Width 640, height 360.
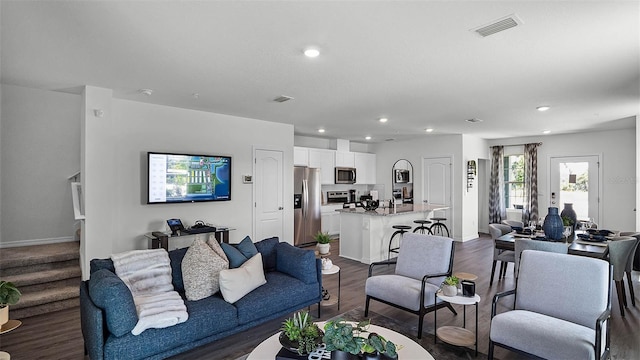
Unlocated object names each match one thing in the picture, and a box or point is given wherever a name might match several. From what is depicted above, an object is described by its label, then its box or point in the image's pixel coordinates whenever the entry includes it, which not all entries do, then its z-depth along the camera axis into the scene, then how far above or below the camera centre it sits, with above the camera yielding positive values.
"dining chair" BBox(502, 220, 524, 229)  5.24 -0.67
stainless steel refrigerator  6.92 -0.47
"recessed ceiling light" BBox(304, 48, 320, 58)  2.75 +1.10
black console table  4.43 -0.77
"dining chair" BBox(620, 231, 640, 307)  3.96 -1.11
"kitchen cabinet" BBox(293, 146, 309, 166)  7.32 +0.58
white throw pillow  2.85 -0.88
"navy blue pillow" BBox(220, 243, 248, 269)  3.24 -0.74
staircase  3.69 -1.16
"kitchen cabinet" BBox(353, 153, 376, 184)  8.96 +0.40
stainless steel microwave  8.27 +0.18
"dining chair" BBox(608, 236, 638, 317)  3.60 -0.83
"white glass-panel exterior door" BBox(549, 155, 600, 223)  7.25 -0.03
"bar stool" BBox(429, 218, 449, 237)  7.95 -1.16
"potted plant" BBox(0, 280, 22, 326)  2.09 -0.75
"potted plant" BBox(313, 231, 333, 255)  4.08 -0.76
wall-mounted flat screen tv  4.65 +0.06
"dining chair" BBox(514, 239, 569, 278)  3.38 -0.68
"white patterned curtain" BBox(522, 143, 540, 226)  7.98 -0.01
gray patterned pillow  2.88 -0.80
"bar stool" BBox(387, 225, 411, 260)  5.71 -0.88
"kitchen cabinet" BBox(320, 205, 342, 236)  7.78 -0.90
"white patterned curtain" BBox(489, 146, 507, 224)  8.57 -0.12
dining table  3.56 -0.74
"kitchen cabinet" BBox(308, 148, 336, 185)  7.73 +0.47
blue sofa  2.25 -1.04
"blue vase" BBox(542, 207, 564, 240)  4.02 -0.54
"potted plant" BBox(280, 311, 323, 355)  1.99 -0.96
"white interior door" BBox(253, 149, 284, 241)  5.91 -0.22
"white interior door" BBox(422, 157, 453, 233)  7.98 -0.02
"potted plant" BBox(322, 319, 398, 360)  1.79 -0.90
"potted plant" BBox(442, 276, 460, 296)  2.79 -0.89
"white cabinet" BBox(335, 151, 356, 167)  8.34 +0.60
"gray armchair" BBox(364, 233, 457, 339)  3.10 -0.99
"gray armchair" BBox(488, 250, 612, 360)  2.18 -0.97
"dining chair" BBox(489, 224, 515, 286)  4.58 -1.01
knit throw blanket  2.41 -0.92
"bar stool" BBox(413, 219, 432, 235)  6.27 -0.89
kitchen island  5.76 -0.87
